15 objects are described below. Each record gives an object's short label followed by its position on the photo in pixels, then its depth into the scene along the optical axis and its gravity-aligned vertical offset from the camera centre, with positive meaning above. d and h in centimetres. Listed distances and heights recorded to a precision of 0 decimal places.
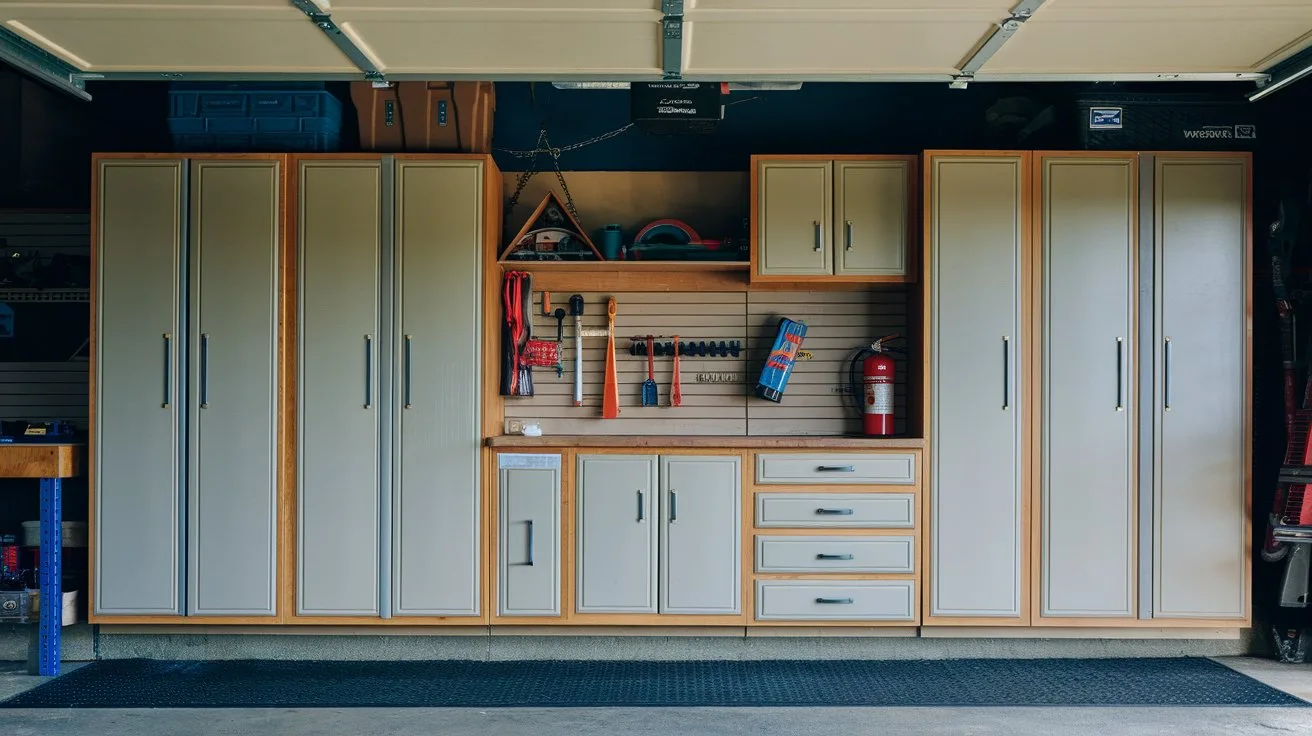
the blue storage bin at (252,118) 417 +114
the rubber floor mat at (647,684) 362 -129
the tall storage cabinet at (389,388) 406 -8
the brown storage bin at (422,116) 421 +116
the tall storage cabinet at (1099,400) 405 -13
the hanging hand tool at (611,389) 455 -9
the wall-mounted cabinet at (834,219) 421 +69
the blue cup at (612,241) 436 +61
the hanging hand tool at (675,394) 456 -11
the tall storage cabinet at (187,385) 405 -6
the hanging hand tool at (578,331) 455 +20
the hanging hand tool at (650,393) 459 -11
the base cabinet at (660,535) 407 -72
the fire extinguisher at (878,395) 436 -11
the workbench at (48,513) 391 -60
